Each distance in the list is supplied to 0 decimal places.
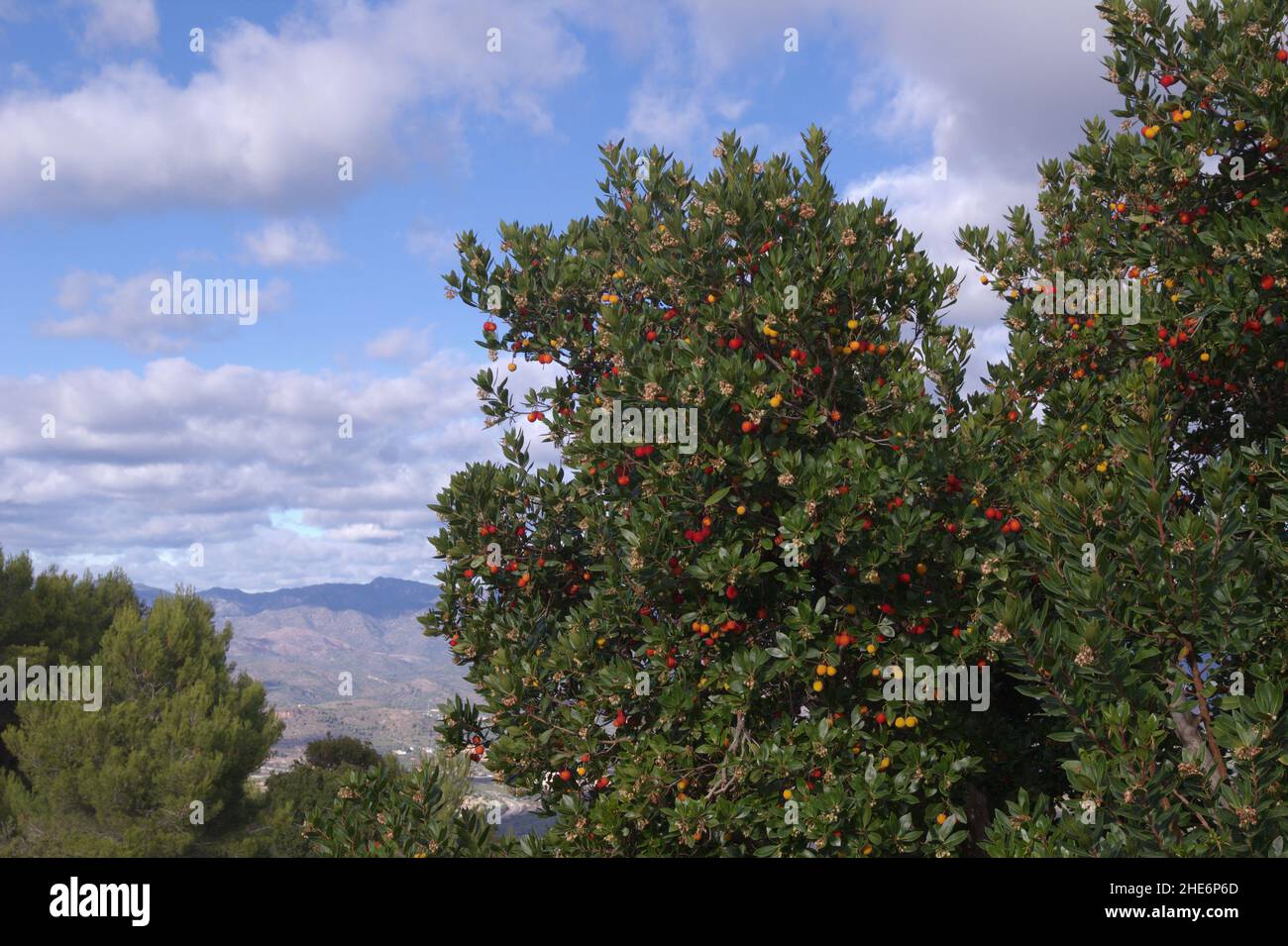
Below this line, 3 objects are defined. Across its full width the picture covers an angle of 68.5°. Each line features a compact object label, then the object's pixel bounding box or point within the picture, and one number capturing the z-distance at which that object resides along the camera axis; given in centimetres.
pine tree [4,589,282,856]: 3195
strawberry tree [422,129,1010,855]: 787
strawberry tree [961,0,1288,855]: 606
